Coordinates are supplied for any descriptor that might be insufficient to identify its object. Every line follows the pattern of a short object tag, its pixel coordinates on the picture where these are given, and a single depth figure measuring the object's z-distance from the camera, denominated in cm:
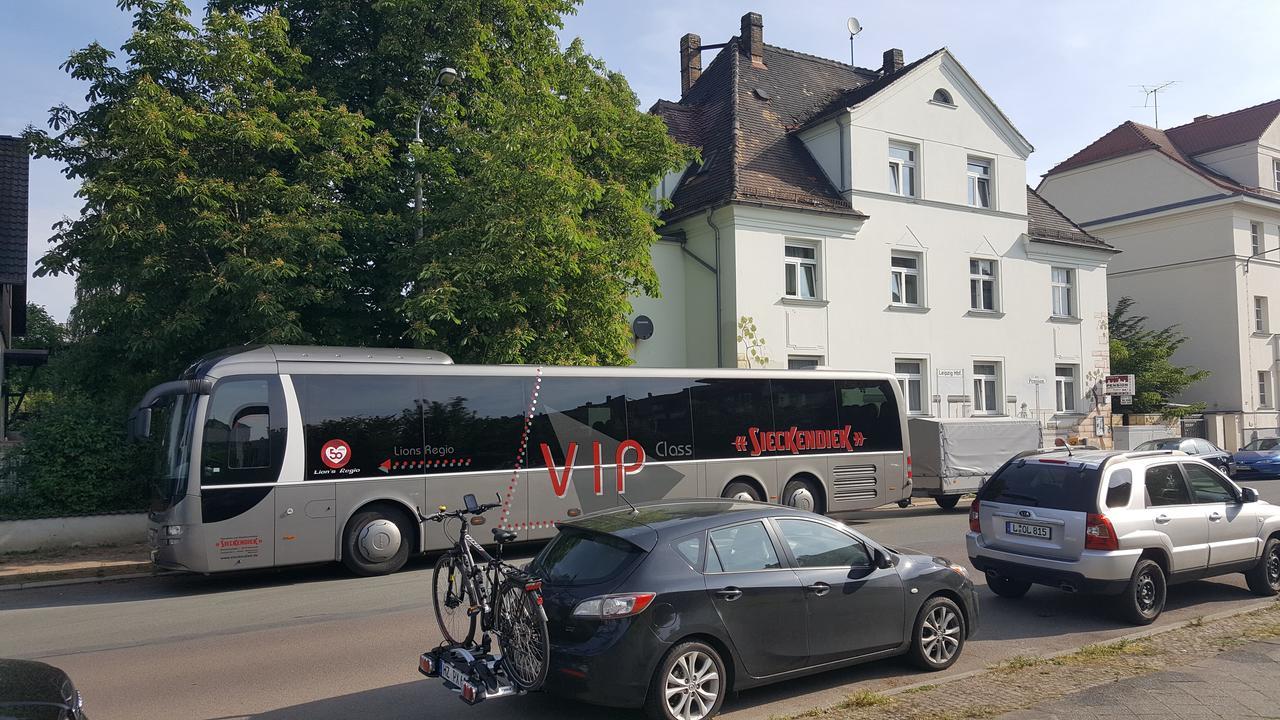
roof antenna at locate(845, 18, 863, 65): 3375
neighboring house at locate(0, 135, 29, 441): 2167
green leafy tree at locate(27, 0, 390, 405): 1401
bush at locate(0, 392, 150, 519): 1506
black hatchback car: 547
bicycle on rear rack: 540
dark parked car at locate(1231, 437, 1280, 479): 2833
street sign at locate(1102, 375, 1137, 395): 2909
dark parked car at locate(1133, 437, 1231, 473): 2603
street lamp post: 1605
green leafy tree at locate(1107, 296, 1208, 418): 3425
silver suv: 836
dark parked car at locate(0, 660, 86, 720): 396
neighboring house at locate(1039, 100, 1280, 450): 3738
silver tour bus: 1155
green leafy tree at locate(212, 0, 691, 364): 1507
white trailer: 1997
